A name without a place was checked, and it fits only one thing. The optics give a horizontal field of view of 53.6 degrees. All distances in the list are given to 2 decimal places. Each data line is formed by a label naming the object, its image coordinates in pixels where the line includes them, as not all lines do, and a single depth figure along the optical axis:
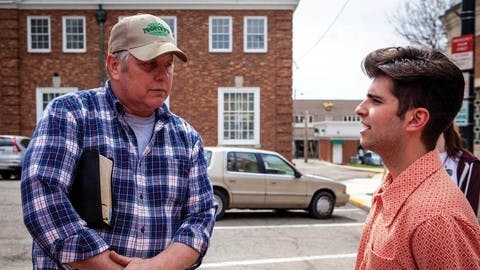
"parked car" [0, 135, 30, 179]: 16.56
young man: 1.44
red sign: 6.64
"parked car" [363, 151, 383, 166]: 42.53
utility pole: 6.72
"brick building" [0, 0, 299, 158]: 19.03
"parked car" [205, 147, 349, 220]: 9.88
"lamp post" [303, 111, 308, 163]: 51.75
